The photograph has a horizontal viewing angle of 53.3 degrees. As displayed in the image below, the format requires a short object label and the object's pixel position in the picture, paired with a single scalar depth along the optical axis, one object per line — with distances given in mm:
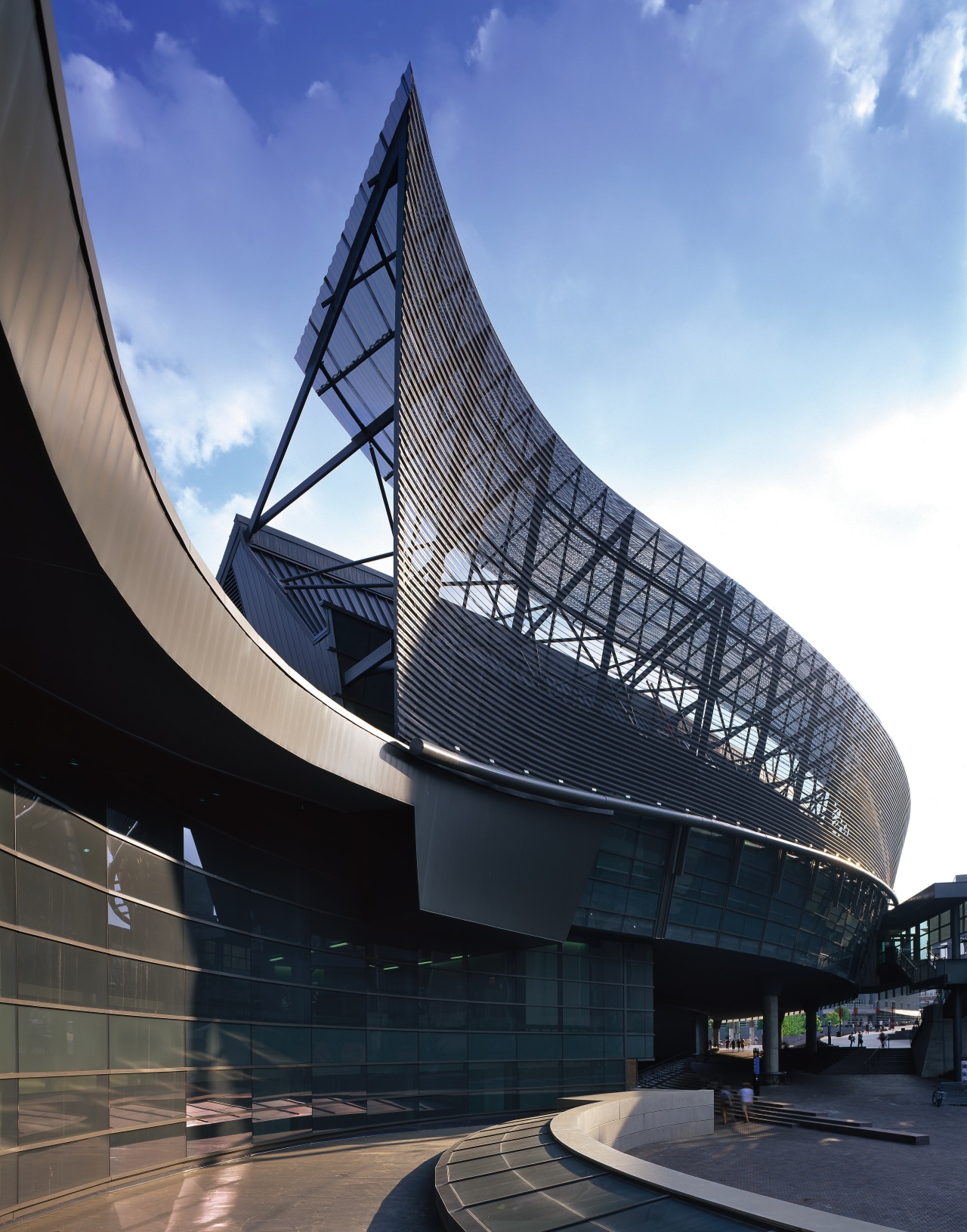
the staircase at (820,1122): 24500
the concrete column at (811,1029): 61038
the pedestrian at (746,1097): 31172
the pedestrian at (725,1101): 29919
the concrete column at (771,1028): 41156
